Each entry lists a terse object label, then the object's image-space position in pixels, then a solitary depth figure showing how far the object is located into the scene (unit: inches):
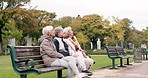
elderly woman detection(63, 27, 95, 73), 355.9
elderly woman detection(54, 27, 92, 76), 328.5
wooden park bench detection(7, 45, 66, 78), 269.6
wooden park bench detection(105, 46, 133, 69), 550.4
